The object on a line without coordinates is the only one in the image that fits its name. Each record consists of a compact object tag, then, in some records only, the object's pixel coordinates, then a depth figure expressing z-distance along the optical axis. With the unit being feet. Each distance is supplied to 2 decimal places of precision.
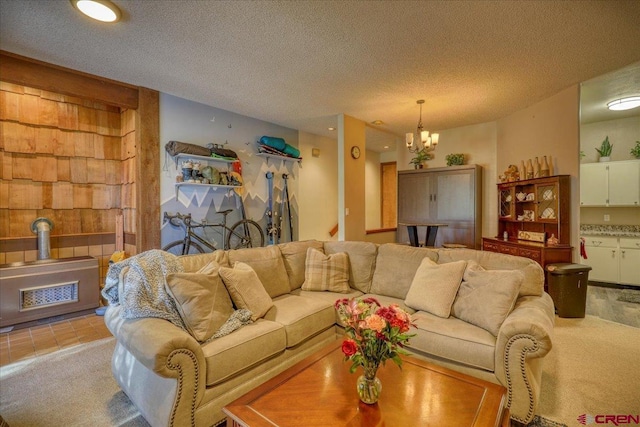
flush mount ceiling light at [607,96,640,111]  12.78
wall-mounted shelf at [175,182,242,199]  12.42
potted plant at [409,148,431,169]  16.39
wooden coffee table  3.96
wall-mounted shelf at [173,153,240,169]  12.32
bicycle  12.48
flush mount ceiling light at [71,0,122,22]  6.38
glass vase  4.25
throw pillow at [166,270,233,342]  6.07
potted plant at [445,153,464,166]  17.03
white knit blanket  5.90
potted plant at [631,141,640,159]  14.70
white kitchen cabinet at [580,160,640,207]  14.67
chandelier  12.77
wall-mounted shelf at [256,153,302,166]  15.48
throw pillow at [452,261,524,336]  6.49
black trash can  10.96
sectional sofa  5.19
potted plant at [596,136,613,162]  15.56
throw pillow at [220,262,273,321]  7.08
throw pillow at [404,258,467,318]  7.43
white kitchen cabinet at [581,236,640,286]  14.67
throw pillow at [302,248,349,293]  9.52
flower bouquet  4.12
